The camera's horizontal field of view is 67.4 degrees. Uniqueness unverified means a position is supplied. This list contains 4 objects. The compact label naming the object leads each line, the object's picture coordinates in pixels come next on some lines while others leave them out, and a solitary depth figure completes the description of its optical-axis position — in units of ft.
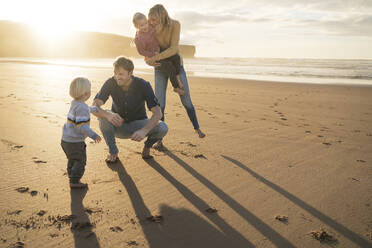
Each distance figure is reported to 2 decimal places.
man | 10.49
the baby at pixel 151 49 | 13.10
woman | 12.33
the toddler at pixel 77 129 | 8.81
